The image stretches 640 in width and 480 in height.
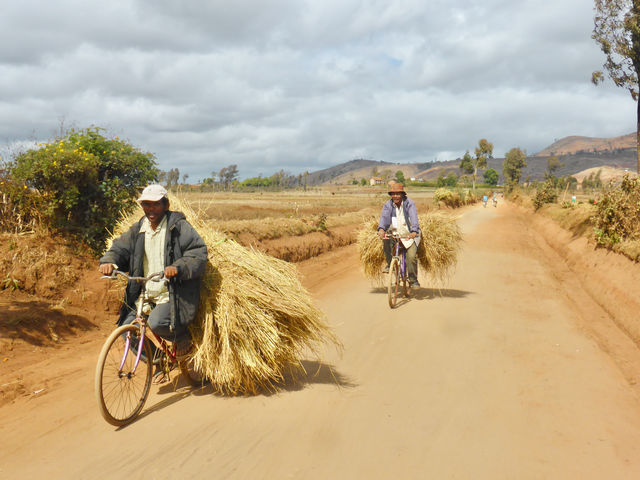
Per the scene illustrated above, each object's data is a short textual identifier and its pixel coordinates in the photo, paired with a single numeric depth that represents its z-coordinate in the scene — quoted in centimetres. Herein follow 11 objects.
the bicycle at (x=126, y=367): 390
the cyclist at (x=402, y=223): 857
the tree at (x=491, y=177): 16862
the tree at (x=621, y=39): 1777
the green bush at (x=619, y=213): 1117
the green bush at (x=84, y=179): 818
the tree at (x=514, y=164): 9178
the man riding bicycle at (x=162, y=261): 419
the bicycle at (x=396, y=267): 844
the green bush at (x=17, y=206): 807
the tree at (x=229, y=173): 11856
